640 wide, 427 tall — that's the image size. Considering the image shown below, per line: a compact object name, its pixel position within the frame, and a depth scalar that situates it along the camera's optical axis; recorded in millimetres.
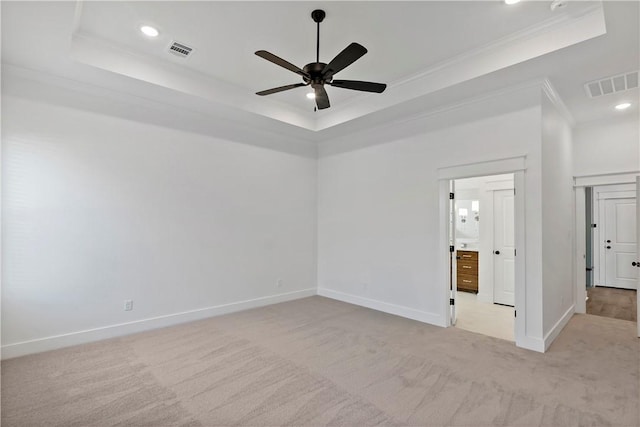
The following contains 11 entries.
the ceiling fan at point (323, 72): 2404
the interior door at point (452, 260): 4336
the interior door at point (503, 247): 5363
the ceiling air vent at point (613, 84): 3382
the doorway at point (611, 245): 6723
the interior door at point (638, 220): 4011
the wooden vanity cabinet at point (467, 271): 6297
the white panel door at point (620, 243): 6843
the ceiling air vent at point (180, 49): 3326
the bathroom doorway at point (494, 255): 5242
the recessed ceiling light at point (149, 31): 3027
